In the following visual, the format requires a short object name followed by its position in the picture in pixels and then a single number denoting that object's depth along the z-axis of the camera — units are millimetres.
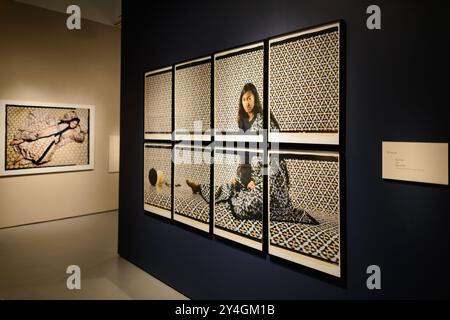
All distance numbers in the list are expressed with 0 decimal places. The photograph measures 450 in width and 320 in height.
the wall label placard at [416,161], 1407
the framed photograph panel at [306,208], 1770
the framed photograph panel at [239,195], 2158
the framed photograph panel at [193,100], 2557
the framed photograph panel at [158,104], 2977
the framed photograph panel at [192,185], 2578
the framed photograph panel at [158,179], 2988
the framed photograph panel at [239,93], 2141
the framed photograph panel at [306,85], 1755
